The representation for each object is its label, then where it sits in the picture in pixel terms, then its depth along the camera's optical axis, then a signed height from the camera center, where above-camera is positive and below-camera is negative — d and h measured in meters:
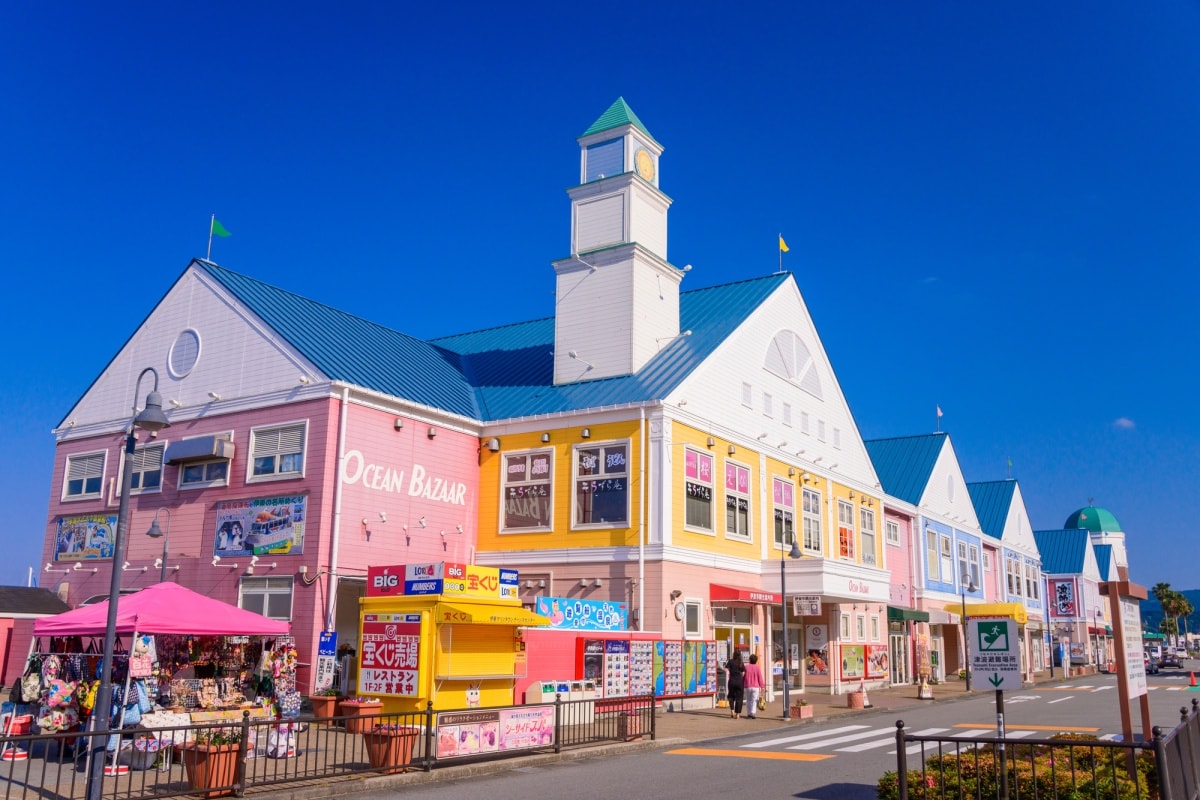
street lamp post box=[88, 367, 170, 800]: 11.98 +0.14
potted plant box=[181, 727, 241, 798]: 13.12 -1.77
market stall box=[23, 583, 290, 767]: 16.97 -0.82
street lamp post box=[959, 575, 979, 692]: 53.94 +2.53
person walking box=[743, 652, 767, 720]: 25.62 -1.35
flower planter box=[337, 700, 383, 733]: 18.51 -1.58
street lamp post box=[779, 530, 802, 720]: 25.67 -0.38
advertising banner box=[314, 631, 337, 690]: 24.25 -0.76
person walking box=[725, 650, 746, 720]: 25.88 -1.30
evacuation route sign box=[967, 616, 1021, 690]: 12.38 -0.26
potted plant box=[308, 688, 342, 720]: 21.95 -1.68
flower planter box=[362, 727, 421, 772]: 14.90 -1.77
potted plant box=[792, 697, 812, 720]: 25.19 -1.97
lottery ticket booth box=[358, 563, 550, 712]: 18.70 -0.18
